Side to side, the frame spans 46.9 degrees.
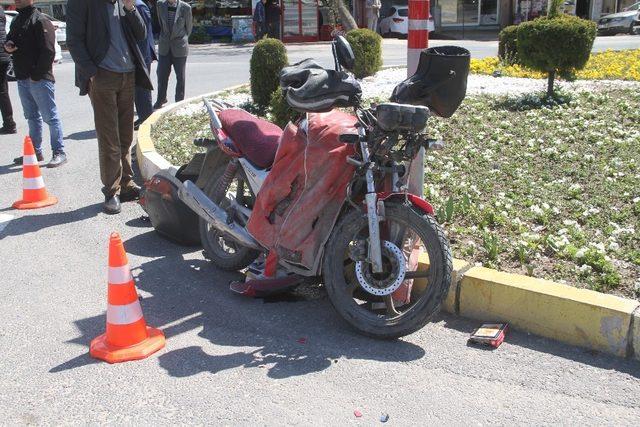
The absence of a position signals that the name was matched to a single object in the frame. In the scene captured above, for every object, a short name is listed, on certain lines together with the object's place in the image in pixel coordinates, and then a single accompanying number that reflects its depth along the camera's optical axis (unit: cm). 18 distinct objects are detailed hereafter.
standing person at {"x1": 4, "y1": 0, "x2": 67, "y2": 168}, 823
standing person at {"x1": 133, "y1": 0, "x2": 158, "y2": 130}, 972
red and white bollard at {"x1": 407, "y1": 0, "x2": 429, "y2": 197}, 505
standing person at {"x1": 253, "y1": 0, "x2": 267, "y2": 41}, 2483
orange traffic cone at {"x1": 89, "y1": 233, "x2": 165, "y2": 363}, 404
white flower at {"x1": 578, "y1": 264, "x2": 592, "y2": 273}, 451
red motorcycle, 410
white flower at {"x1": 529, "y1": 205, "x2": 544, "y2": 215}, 545
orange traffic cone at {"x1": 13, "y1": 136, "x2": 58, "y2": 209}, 700
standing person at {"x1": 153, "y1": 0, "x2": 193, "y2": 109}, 1154
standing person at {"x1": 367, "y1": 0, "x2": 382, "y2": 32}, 2172
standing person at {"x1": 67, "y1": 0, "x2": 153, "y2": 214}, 631
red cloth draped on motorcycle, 434
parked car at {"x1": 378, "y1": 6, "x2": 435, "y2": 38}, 3209
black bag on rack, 428
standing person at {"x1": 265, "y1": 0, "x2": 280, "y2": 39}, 2583
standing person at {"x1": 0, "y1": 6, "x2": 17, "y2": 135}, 985
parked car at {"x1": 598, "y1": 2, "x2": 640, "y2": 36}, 2975
